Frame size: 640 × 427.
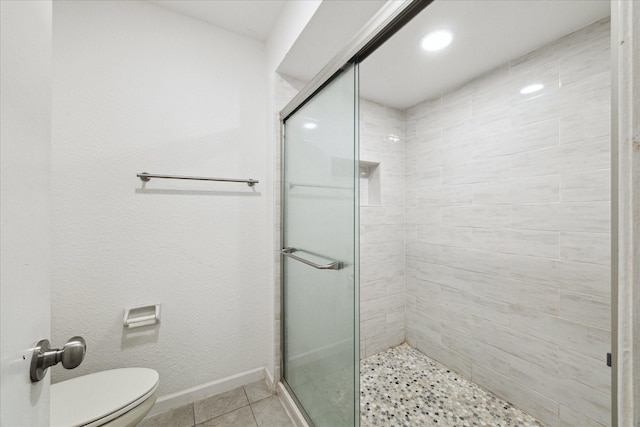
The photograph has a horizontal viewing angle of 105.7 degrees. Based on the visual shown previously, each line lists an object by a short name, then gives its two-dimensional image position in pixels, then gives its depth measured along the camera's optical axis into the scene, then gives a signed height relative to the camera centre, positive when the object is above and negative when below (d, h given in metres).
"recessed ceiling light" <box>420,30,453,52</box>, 1.34 +0.99
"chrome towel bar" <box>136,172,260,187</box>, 1.32 +0.20
